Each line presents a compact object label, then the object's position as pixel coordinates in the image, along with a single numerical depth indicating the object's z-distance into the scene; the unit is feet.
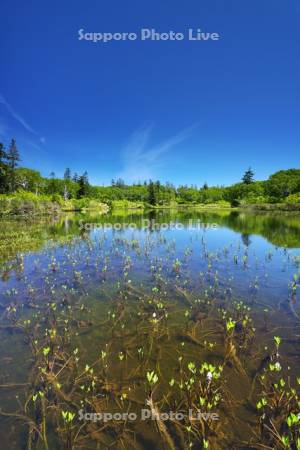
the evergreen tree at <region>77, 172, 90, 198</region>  404.77
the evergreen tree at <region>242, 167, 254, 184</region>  450.30
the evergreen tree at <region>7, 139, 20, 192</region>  265.34
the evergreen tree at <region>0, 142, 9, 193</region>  192.32
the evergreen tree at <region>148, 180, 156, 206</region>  453.37
